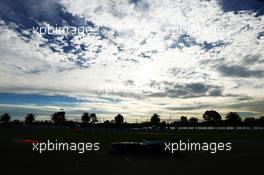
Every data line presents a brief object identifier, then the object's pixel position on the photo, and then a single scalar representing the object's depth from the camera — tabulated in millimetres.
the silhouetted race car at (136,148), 9635
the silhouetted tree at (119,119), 78720
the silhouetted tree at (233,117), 79799
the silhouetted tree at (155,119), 77003
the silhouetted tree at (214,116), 86366
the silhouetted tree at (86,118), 81970
